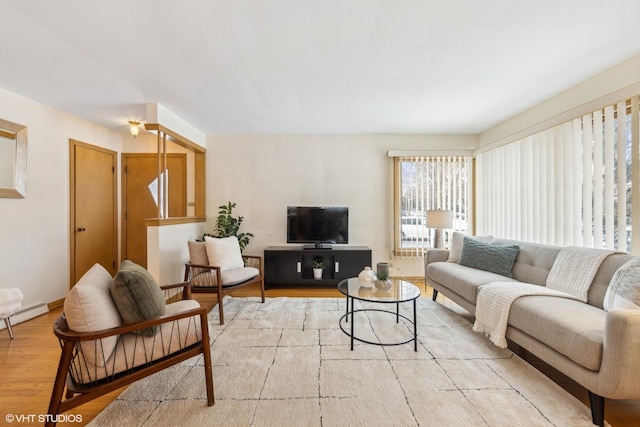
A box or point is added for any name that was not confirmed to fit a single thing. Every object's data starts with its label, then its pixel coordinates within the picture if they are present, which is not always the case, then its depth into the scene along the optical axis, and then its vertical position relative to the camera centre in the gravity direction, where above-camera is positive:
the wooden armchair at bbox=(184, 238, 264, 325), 2.80 -0.69
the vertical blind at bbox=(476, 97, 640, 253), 2.24 +0.34
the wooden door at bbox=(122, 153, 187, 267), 4.30 +0.20
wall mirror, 2.70 +0.57
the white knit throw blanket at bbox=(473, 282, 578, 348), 2.08 -0.74
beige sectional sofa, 1.33 -0.70
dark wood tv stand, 4.00 -0.77
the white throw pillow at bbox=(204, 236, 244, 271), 3.07 -0.48
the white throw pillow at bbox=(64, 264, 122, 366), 1.30 -0.52
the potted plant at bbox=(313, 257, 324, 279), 4.00 -0.84
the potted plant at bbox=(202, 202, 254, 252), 4.11 -0.19
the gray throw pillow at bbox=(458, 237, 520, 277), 2.85 -0.48
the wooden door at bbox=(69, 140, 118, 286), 3.49 +0.07
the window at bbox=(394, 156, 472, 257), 4.31 +0.30
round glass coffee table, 2.16 -0.70
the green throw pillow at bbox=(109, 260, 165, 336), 1.44 -0.47
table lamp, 3.72 -0.09
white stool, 2.29 -0.79
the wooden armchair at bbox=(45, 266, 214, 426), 1.25 -0.75
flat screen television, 4.20 -0.12
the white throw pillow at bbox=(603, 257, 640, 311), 1.60 -0.47
